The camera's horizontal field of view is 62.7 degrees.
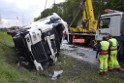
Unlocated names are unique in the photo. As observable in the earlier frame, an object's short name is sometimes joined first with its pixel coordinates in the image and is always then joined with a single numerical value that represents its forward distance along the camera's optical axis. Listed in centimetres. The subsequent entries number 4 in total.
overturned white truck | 373
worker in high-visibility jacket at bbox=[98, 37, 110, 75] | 372
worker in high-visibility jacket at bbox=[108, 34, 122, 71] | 393
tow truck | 509
